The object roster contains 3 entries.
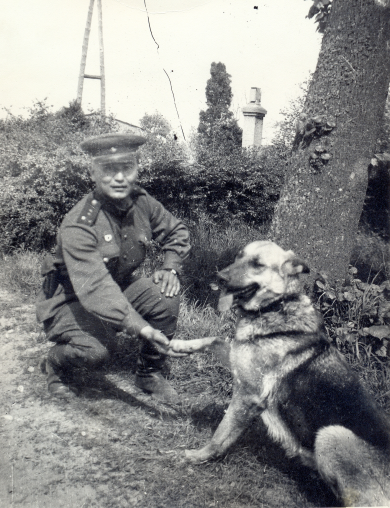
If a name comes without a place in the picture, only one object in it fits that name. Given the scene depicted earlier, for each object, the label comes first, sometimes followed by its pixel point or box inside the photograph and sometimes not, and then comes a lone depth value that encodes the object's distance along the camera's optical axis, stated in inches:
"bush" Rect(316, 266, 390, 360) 144.9
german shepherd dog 90.2
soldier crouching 115.8
